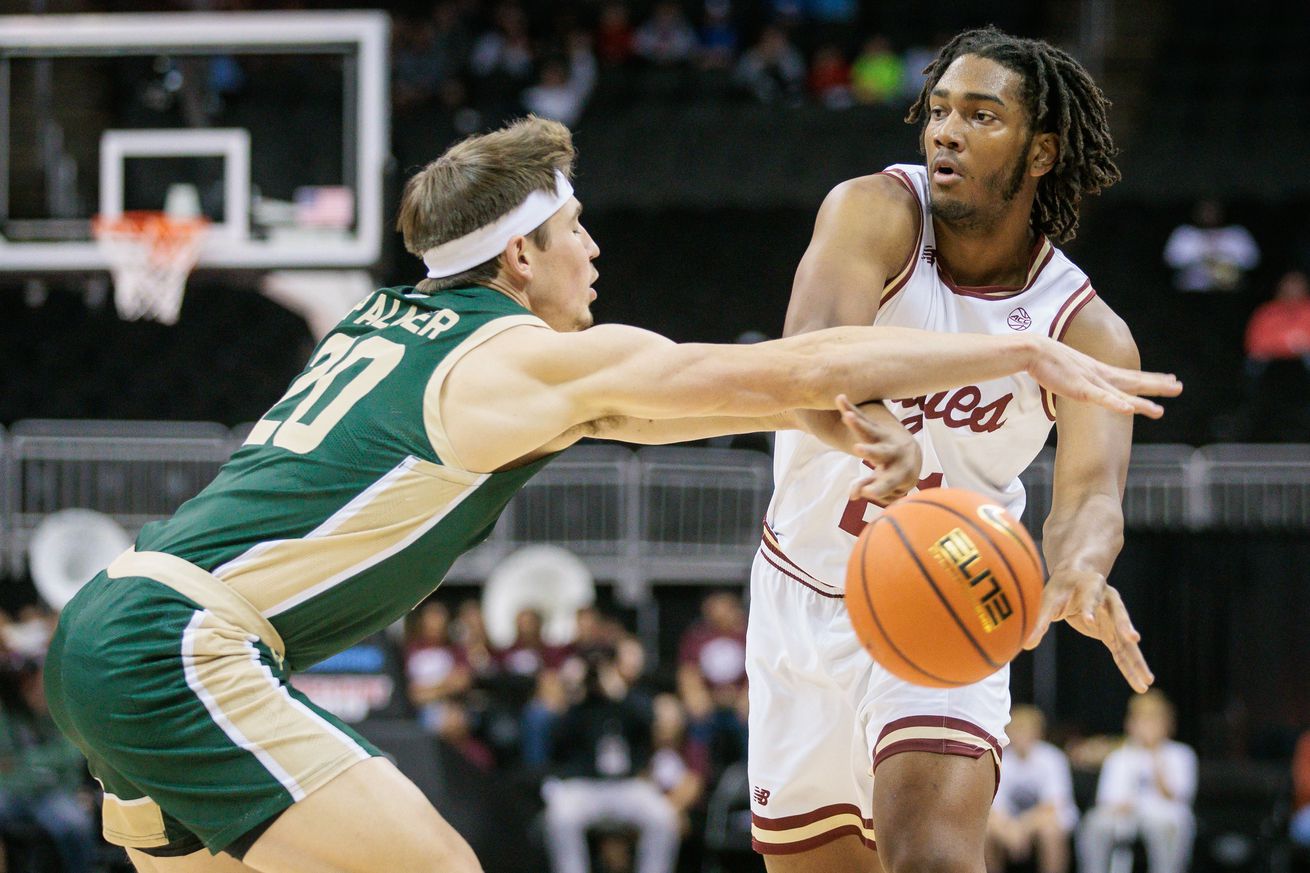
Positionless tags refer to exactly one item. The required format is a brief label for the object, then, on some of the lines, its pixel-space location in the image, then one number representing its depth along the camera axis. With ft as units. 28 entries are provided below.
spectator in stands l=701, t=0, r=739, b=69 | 58.85
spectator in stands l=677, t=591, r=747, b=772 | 39.93
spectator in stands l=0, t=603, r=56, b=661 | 40.83
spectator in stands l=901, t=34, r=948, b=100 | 57.57
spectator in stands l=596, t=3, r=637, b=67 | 59.67
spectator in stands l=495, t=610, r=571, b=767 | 40.09
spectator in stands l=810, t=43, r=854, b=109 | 57.88
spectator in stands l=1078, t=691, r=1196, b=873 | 38.32
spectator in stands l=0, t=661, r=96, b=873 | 36.19
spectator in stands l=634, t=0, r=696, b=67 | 59.47
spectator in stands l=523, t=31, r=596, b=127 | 55.77
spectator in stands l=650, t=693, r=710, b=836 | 38.88
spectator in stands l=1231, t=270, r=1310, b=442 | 51.52
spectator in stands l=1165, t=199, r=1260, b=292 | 56.03
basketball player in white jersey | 14.88
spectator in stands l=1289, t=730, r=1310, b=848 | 38.37
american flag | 38.32
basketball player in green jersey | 11.96
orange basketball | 12.87
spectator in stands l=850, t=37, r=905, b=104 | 57.72
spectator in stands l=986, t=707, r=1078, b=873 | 38.27
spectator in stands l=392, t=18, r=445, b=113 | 57.47
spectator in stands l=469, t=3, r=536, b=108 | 57.82
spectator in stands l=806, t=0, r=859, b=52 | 60.80
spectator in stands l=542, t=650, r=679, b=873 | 38.32
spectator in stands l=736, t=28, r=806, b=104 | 57.31
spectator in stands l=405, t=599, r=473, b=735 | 40.27
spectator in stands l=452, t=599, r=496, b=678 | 43.59
